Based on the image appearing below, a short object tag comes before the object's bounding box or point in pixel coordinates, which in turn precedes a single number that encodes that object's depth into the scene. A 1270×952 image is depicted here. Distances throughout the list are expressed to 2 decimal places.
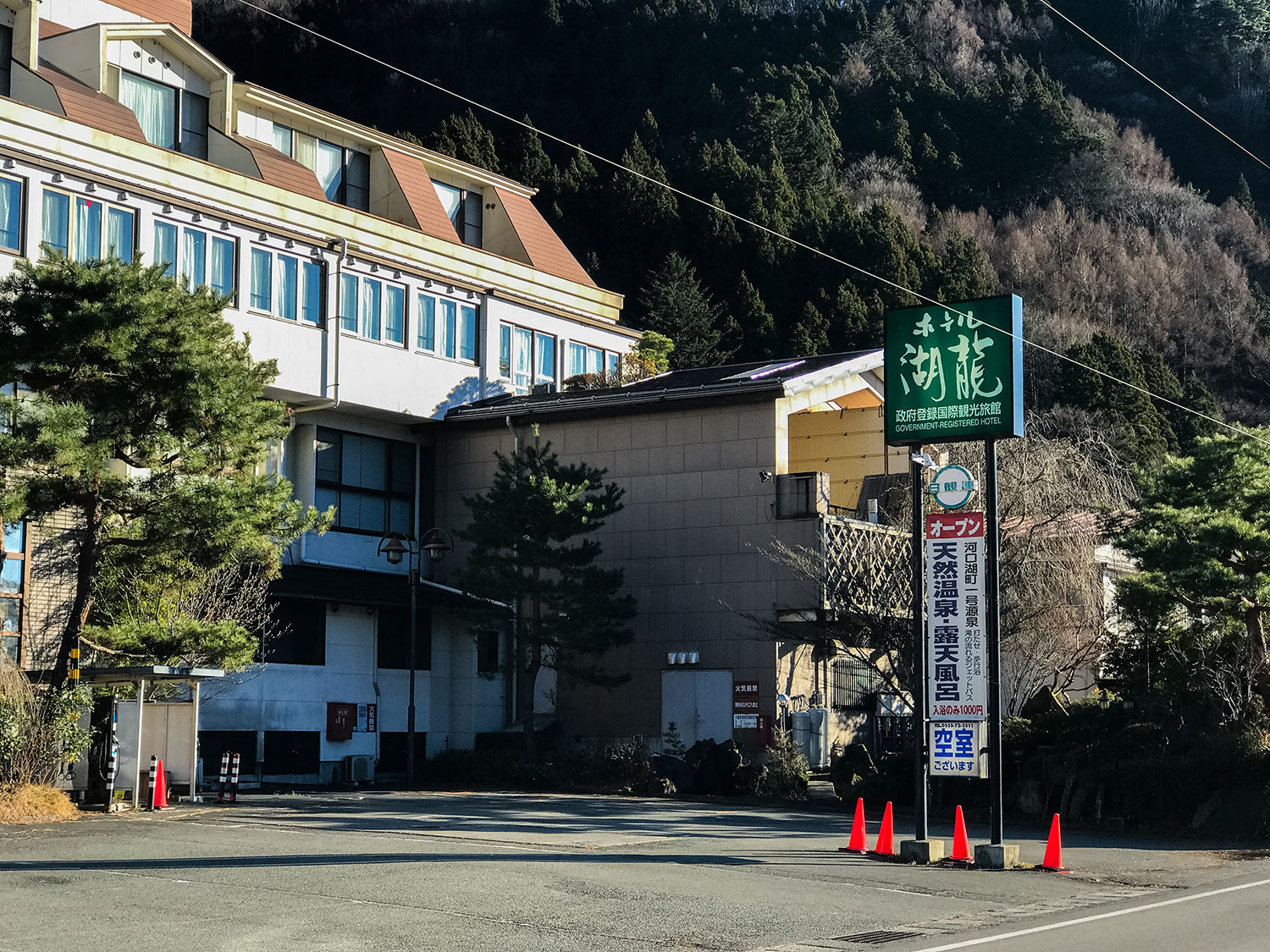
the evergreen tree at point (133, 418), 20.72
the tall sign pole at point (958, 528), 17.73
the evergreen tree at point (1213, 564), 24.48
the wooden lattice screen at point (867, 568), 28.52
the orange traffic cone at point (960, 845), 17.69
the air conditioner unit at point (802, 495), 30.06
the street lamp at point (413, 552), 31.16
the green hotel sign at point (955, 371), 18.14
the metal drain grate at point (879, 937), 12.09
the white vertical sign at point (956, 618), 17.94
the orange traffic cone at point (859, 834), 18.52
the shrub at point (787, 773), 27.09
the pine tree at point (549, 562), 30.05
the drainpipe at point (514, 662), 31.39
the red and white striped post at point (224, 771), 24.80
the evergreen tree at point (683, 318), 64.06
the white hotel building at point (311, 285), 28.88
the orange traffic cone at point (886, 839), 18.09
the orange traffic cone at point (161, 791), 22.50
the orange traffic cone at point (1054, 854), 17.47
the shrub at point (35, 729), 20.88
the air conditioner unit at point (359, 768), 32.44
